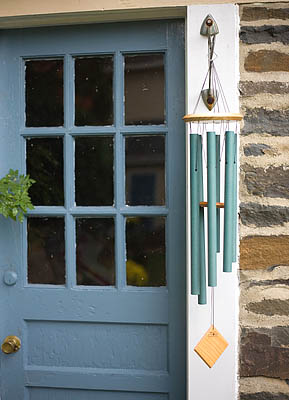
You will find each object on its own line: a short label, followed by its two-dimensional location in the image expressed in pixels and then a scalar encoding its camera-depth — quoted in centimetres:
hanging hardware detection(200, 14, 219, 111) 256
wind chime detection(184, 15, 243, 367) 222
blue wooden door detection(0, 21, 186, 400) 281
